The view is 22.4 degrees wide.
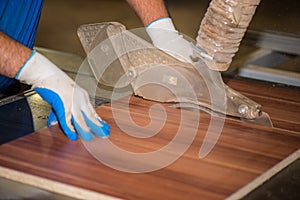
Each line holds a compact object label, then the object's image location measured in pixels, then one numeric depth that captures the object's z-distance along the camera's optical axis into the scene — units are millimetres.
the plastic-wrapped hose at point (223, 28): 1617
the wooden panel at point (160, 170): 1338
